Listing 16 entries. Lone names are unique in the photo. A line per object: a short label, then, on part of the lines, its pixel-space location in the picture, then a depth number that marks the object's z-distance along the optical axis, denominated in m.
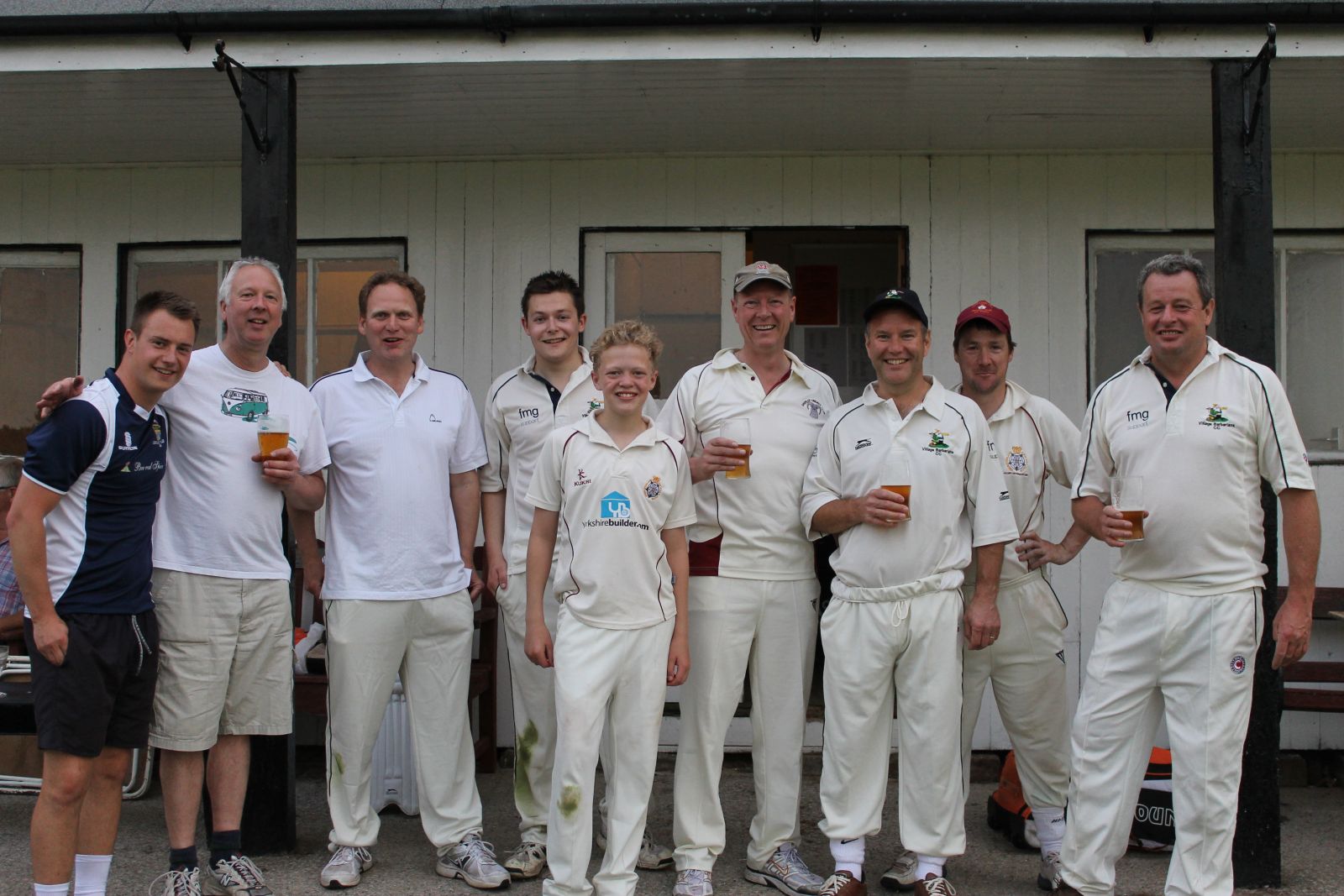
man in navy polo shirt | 3.09
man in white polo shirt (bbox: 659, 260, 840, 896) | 3.70
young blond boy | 3.43
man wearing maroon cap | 3.79
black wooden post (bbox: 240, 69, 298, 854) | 4.07
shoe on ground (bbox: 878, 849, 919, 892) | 3.74
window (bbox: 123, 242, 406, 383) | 5.62
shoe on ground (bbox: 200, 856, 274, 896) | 3.60
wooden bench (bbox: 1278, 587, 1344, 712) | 4.77
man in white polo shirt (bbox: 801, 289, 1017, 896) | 3.55
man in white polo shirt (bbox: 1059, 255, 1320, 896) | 3.28
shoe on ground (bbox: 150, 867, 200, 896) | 3.50
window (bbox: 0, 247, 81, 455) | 5.75
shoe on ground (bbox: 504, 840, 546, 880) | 3.85
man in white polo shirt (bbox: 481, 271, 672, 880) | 3.92
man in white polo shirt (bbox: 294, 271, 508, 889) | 3.77
